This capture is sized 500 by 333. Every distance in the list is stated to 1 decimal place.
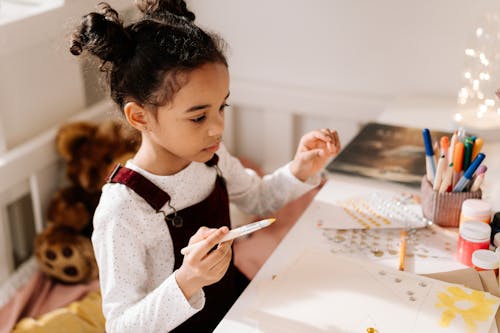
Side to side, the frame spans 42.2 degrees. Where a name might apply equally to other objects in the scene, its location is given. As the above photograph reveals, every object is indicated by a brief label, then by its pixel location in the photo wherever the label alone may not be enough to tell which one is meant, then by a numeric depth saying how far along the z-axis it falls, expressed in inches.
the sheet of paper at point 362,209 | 40.8
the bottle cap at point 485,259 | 34.7
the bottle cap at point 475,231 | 35.7
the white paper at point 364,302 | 31.2
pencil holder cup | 39.4
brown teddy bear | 57.9
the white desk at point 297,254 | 32.3
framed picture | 47.1
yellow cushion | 50.3
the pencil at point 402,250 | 36.2
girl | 33.8
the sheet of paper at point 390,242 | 37.7
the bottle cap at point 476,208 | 37.2
